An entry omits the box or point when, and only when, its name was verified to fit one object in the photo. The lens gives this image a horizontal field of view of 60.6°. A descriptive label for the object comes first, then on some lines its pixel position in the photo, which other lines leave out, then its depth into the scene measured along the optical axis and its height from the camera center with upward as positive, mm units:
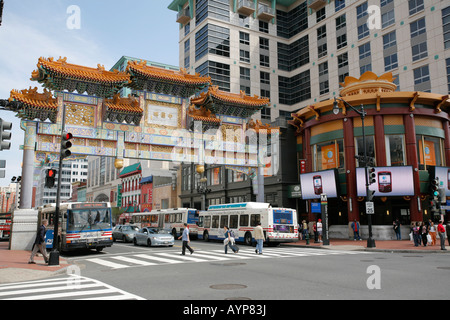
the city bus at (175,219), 37562 -368
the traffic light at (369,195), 24547 +1141
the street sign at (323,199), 27311 +1025
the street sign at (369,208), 24422 +316
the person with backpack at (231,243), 20844 -1510
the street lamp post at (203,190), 51125 +3310
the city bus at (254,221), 27031 -497
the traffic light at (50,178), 16036 +1625
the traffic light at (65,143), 15684 +2976
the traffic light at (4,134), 12001 +2590
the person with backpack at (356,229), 30573 -1249
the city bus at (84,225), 20859 -484
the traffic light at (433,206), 23062 +339
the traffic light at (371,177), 23788 +2215
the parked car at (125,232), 31281 -1340
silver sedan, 26453 -1516
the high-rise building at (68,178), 160875 +16400
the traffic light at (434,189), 23234 +1397
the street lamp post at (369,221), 22712 -509
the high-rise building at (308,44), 45062 +24063
